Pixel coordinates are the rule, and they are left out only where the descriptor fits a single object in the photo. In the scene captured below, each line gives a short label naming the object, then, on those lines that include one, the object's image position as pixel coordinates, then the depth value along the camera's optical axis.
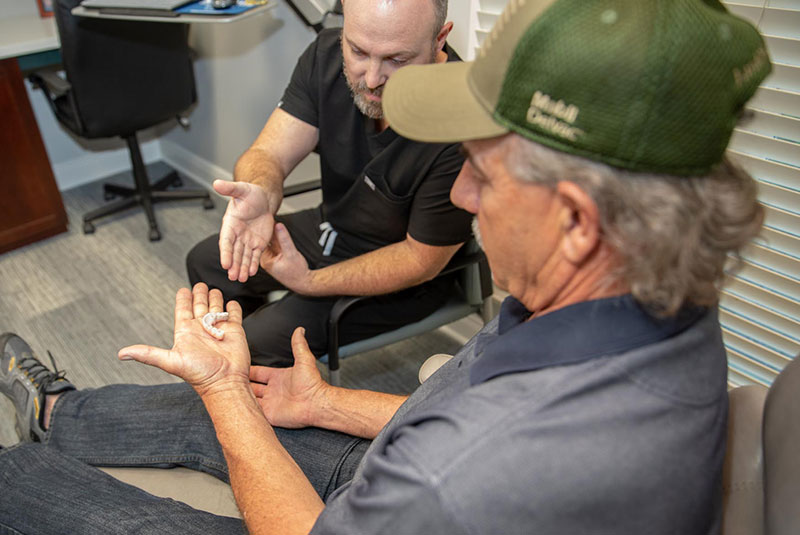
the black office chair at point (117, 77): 2.32
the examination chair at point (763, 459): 0.68
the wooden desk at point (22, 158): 2.43
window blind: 1.22
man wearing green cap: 0.62
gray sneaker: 1.36
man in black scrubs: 1.37
